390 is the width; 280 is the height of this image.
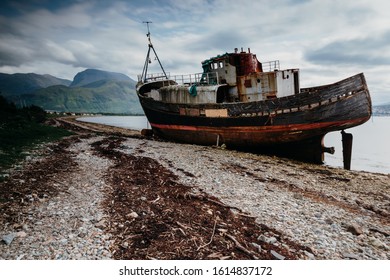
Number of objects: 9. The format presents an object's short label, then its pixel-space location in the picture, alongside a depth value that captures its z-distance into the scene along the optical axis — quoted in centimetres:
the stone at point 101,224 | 590
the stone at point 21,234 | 534
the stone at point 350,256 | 533
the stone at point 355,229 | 645
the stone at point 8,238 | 507
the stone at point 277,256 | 504
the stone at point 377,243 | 591
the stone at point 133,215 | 651
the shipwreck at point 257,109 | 1529
